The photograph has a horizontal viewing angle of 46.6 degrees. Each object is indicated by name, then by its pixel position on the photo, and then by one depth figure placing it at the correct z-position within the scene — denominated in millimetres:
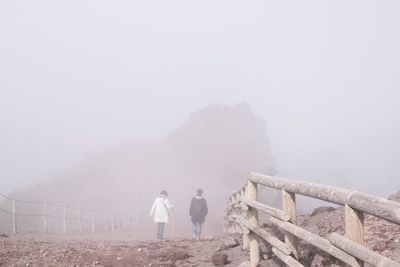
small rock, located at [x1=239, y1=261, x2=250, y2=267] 7266
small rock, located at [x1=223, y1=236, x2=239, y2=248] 9773
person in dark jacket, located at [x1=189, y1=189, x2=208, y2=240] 16531
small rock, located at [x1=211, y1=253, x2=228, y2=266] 8438
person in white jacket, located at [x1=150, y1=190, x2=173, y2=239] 16516
